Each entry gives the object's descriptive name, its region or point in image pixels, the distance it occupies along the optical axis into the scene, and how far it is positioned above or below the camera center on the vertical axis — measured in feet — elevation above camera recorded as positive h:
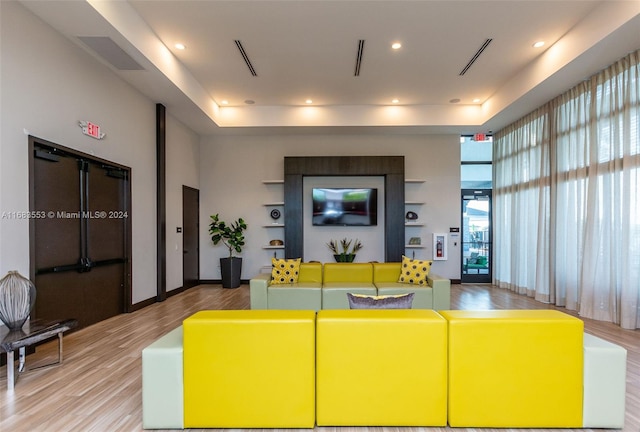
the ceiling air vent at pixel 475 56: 15.53 +7.70
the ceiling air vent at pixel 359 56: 15.51 +7.69
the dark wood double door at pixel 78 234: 12.01 -0.81
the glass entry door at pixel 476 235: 26.07 -1.64
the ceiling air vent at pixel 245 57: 15.61 +7.69
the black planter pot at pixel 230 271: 24.38 -4.05
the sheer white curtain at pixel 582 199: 13.98 +0.72
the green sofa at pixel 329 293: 15.79 -3.65
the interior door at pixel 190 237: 23.39 -1.66
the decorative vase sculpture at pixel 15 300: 9.49 -2.41
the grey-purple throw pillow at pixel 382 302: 7.95 -2.06
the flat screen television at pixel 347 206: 25.36 +0.58
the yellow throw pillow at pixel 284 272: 17.28 -2.93
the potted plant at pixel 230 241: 24.43 -2.03
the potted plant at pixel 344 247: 25.45 -2.47
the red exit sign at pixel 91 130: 14.01 +3.56
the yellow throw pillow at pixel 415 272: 16.67 -2.86
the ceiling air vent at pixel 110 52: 12.84 +6.45
